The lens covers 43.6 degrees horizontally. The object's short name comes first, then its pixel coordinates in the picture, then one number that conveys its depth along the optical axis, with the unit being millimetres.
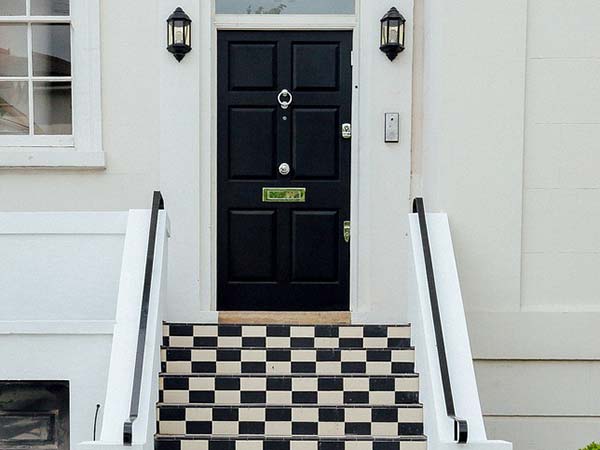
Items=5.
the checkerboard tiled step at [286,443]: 4121
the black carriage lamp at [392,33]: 5070
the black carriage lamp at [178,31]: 5070
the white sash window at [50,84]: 5156
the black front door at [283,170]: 5363
